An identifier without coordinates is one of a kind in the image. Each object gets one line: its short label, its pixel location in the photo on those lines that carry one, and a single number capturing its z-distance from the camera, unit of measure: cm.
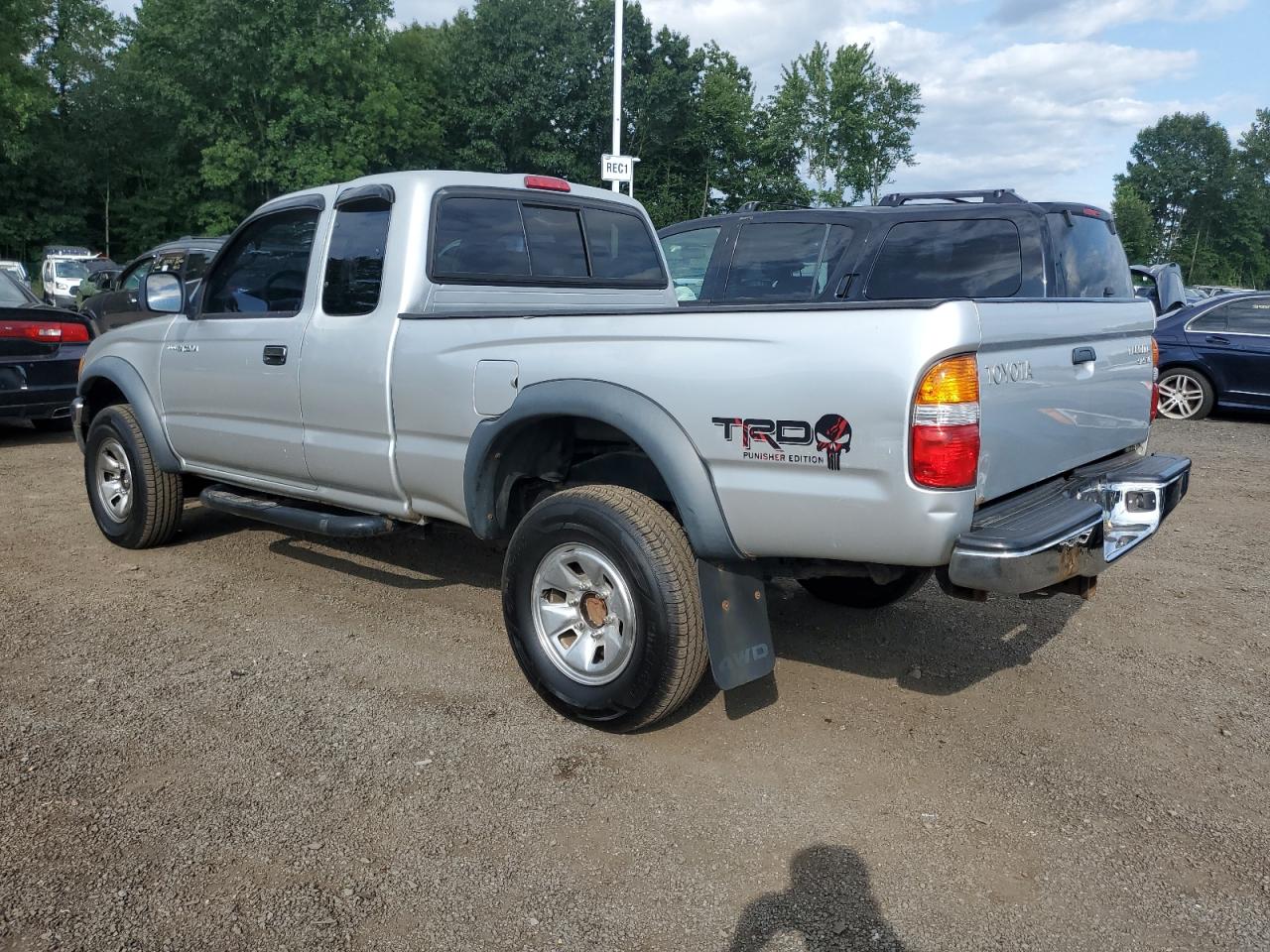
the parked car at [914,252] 677
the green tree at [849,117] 4978
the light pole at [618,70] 1756
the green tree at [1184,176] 9012
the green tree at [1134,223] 6600
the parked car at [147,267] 1211
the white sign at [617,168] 1467
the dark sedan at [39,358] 870
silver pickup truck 291
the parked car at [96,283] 1520
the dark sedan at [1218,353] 1154
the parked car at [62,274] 2714
